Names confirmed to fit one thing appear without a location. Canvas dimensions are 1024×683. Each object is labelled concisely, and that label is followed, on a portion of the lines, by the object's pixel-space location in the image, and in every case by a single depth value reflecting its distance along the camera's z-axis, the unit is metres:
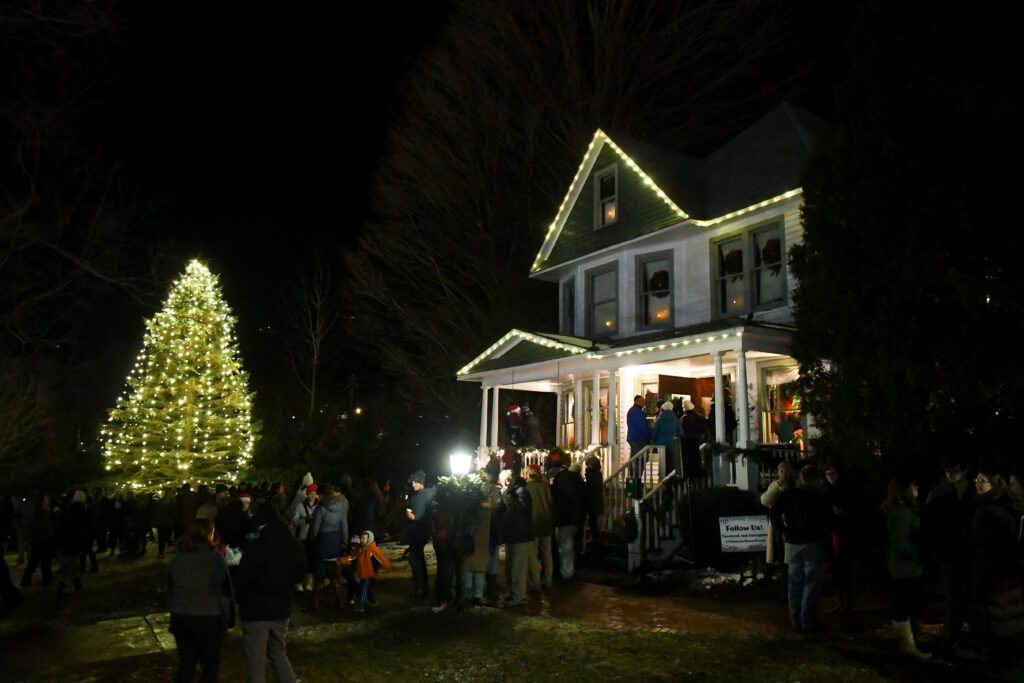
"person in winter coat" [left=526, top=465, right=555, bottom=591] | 11.48
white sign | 11.30
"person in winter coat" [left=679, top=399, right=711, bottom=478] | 12.79
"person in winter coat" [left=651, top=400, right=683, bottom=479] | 14.39
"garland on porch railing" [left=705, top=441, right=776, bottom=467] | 13.77
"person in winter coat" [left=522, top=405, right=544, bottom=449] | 18.47
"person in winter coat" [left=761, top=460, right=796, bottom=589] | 9.73
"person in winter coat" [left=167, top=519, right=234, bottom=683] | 6.29
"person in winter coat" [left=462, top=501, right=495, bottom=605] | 10.41
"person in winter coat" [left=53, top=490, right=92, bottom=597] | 12.52
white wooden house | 16.53
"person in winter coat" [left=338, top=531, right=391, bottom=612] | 10.68
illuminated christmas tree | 25.70
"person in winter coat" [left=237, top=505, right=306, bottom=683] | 6.29
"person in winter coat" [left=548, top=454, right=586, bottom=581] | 12.41
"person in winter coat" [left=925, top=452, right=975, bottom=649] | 7.75
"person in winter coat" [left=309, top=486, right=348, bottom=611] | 10.91
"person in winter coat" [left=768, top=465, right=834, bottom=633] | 8.41
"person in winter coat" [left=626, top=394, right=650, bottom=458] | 15.09
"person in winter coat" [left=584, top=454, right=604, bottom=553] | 13.15
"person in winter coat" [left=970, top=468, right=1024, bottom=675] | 6.89
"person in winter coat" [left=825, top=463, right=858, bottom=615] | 9.43
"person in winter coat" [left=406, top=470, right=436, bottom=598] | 10.85
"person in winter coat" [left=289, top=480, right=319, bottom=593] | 11.52
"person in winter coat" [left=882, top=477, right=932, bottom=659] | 7.87
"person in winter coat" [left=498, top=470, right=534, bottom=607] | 10.77
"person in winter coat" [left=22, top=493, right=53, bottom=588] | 13.63
